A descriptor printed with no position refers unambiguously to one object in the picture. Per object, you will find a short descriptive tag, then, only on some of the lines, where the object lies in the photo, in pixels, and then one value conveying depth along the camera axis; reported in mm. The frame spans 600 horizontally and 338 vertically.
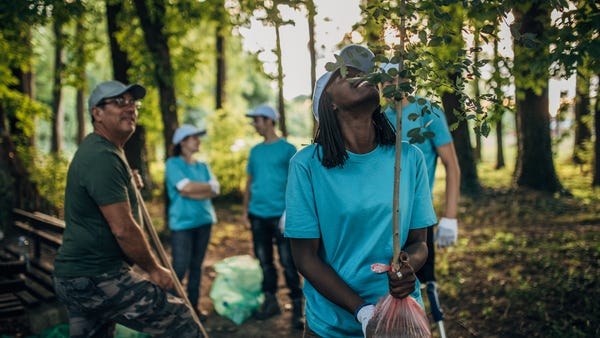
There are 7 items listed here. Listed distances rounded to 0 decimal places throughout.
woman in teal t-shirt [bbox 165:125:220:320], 5242
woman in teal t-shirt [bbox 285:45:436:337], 2068
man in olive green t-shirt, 2988
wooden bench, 4672
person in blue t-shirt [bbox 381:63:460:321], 3850
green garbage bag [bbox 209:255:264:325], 5520
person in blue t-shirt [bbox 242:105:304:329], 5383
